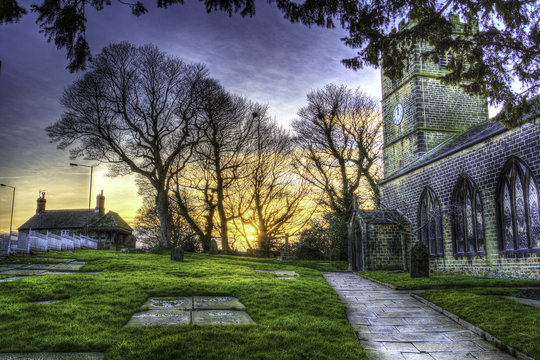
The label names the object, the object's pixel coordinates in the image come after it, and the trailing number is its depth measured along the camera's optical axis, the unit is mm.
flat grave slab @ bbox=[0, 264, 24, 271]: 14313
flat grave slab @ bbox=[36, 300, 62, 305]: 8217
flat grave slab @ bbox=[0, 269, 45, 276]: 12950
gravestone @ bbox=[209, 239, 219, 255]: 29625
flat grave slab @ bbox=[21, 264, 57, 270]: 14514
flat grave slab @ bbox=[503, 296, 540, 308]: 8766
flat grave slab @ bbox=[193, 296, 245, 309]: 8742
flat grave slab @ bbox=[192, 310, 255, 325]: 7399
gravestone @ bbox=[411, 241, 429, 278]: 14734
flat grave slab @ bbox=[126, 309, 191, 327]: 7148
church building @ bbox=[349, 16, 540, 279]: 13734
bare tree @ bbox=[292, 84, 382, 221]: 34594
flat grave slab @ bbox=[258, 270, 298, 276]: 16381
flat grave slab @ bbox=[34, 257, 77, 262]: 17486
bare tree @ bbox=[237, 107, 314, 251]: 35875
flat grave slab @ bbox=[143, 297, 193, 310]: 8500
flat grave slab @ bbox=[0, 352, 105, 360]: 5293
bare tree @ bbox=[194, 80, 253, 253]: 31016
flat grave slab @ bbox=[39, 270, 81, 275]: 13746
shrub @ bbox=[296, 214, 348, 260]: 32125
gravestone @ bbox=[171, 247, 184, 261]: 20172
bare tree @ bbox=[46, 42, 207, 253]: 27469
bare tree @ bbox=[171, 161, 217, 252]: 33812
